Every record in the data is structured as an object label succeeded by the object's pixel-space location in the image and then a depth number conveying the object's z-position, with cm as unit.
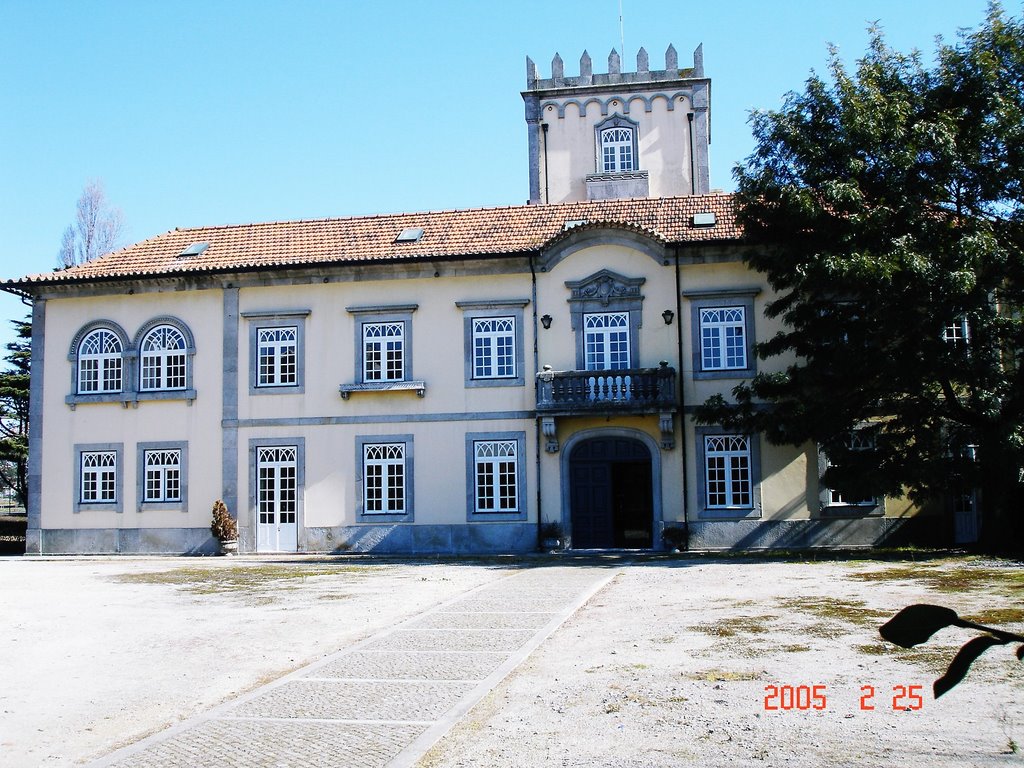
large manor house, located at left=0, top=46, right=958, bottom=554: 2381
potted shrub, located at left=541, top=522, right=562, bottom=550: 2397
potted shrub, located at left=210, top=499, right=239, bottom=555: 2491
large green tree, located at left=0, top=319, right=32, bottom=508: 3526
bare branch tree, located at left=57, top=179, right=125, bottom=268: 4000
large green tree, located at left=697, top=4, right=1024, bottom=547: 1908
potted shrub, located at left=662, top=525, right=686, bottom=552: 2348
